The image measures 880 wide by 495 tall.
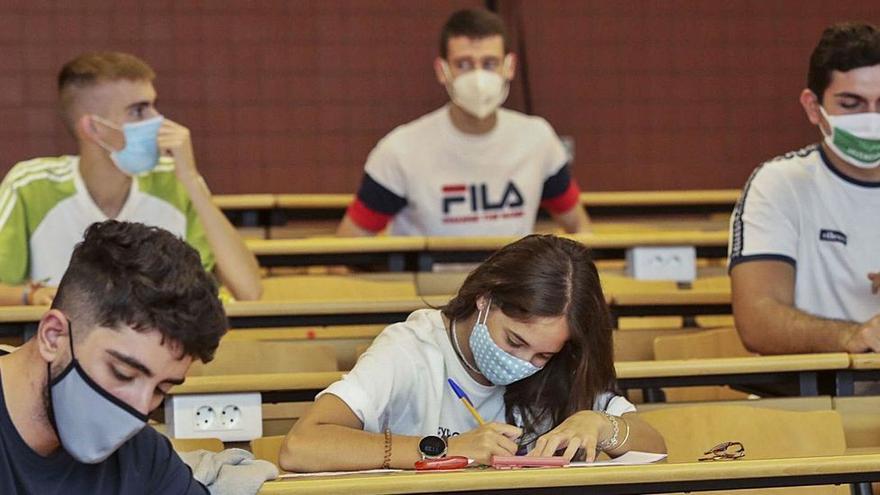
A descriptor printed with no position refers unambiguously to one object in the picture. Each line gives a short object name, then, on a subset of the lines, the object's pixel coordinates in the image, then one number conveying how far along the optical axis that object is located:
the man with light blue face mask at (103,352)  3.57
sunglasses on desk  4.54
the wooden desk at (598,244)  8.37
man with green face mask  6.73
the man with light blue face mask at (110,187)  7.58
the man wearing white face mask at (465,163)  9.50
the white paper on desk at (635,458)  4.51
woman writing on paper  4.73
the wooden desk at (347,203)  10.49
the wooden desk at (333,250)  8.12
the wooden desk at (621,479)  3.98
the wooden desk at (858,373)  5.79
